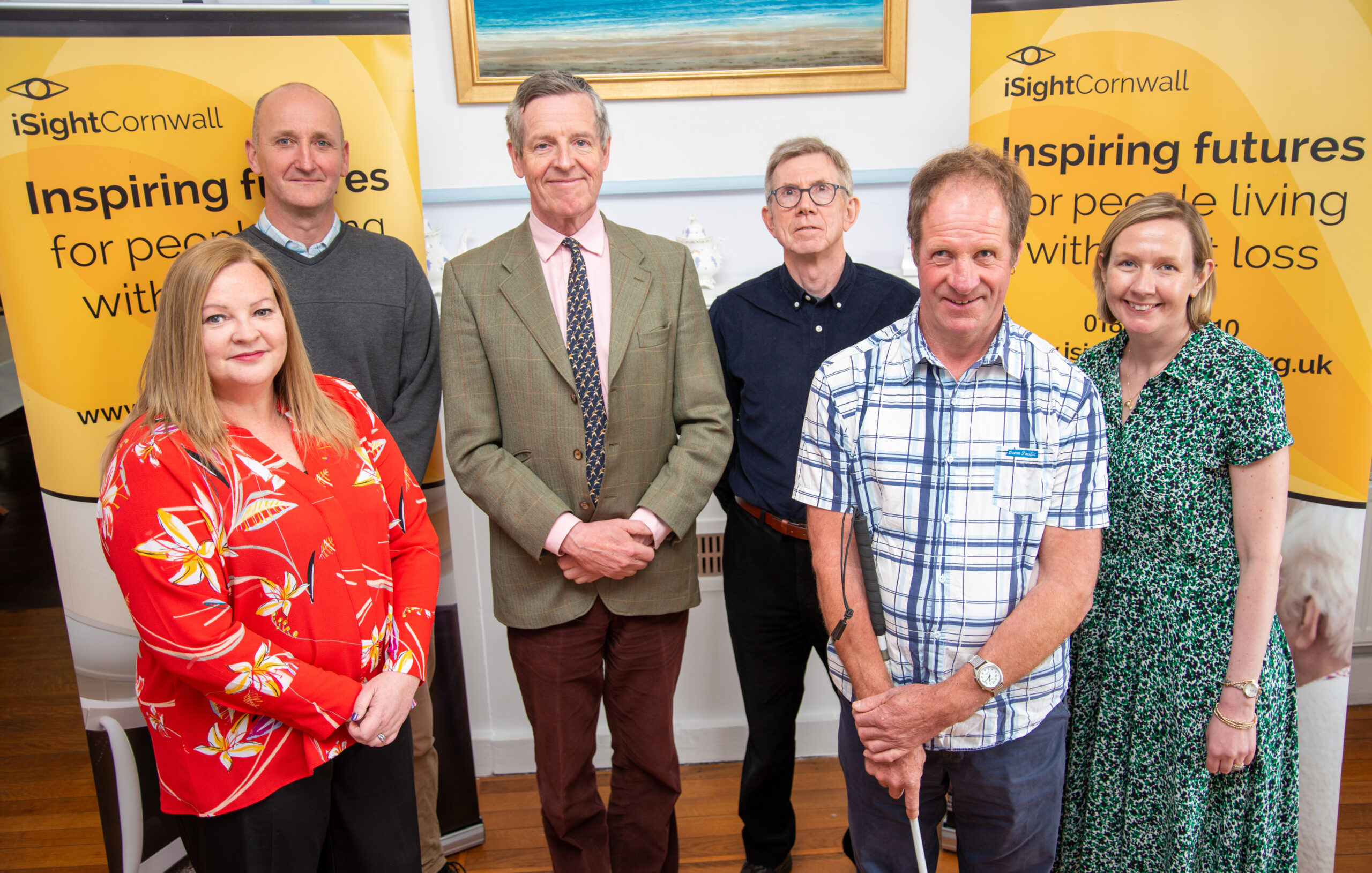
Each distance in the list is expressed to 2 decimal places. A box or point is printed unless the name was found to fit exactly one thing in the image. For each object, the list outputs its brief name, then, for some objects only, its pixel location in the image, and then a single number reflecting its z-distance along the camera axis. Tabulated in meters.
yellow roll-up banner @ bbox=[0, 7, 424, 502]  1.98
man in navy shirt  2.03
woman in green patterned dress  1.58
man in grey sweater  1.96
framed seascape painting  2.64
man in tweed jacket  1.78
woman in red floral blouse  1.32
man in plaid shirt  1.36
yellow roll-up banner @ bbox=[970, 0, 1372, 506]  2.07
